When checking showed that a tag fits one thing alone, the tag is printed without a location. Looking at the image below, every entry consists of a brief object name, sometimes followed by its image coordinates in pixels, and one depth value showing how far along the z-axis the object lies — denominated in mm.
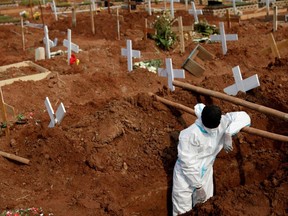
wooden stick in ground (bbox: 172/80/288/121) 4119
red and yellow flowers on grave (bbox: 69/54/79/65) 9073
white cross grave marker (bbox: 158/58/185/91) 5945
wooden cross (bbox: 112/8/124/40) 14256
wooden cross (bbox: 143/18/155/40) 11169
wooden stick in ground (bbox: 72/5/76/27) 13893
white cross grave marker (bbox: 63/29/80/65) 8745
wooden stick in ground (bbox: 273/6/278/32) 11210
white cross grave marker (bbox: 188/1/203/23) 13150
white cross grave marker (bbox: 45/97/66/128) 5061
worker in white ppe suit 4056
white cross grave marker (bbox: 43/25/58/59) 9538
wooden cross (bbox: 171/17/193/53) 9675
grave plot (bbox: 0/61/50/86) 8150
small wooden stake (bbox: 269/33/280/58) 7681
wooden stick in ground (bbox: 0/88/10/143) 5301
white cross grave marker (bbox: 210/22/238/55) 9030
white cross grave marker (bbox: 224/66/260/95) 4987
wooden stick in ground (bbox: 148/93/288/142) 4041
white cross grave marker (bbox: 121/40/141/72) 7982
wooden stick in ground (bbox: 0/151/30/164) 4804
